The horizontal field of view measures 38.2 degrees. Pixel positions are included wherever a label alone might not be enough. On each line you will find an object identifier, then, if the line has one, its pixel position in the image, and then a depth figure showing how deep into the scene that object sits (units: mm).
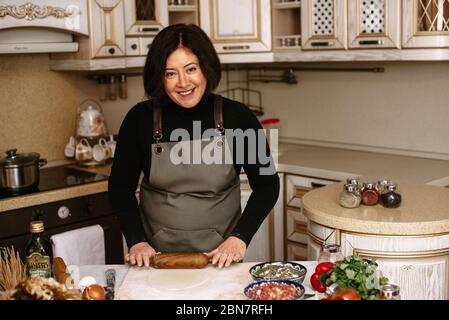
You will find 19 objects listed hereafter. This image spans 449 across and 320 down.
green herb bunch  1575
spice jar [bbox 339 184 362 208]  2637
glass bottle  1864
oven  3008
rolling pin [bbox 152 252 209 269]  1916
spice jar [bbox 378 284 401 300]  1538
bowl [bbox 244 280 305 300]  1672
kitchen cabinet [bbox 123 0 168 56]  3598
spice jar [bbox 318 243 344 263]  1786
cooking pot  3074
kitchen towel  2762
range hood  3259
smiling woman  2316
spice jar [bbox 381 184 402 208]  2619
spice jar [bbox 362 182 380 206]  2676
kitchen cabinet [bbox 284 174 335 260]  3555
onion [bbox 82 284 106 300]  1642
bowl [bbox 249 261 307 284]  1811
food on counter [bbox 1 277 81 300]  1490
